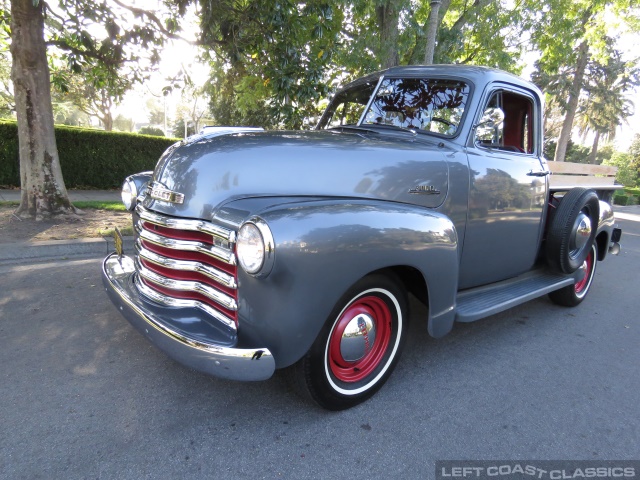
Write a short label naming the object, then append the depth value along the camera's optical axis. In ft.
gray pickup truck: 6.40
